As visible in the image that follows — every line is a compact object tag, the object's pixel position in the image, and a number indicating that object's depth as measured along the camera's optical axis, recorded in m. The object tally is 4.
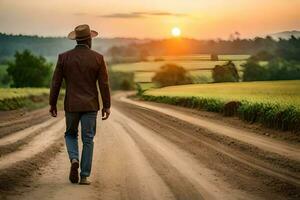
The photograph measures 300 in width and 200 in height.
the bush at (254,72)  51.39
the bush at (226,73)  55.06
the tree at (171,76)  72.06
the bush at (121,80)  96.54
